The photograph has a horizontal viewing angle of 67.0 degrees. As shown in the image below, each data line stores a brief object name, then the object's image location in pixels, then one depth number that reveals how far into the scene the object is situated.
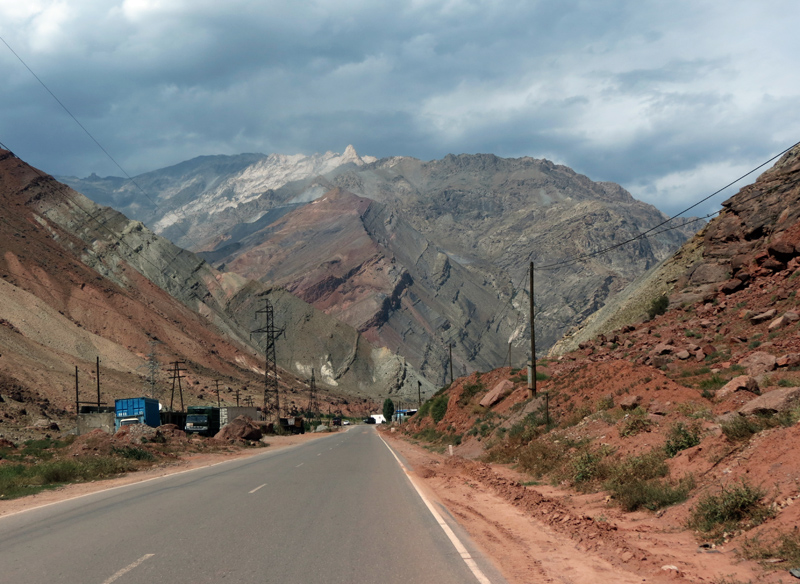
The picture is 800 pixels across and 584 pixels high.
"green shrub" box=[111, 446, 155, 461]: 26.79
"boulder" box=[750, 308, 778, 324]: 27.19
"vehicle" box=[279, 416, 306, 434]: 81.00
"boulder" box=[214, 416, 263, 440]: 50.48
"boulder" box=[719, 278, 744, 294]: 35.03
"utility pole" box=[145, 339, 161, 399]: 74.91
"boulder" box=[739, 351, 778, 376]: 19.92
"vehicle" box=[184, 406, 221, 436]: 54.38
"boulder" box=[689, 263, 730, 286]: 43.47
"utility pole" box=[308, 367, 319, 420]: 117.14
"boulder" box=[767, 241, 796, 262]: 32.78
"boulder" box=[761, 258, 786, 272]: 33.25
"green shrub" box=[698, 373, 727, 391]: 19.85
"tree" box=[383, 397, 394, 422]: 142.88
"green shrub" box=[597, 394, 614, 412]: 21.53
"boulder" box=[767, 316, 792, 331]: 24.58
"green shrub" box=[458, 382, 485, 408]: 45.81
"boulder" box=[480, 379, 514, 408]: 38.53
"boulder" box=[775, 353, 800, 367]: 18.90
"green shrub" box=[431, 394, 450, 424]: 51.50
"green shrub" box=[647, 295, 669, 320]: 46.92
